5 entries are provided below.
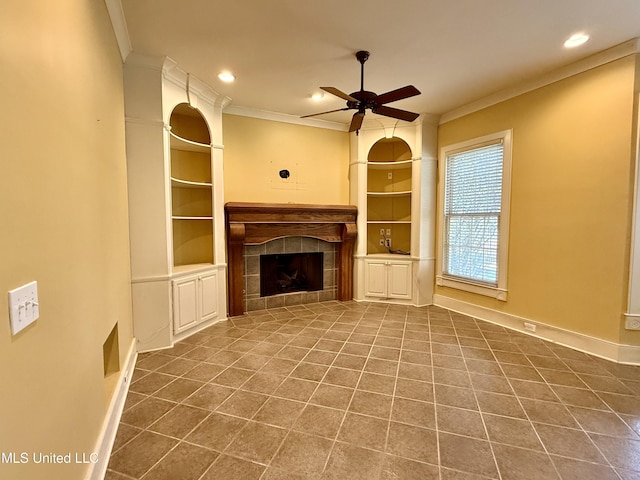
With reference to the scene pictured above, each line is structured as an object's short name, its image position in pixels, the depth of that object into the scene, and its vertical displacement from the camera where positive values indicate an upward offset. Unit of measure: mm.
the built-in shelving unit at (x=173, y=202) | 2893 +283
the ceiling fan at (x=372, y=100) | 2537 +1167
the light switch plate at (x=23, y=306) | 832 -243
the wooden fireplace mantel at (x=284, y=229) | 4020 -30
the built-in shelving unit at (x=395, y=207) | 4562 +337
